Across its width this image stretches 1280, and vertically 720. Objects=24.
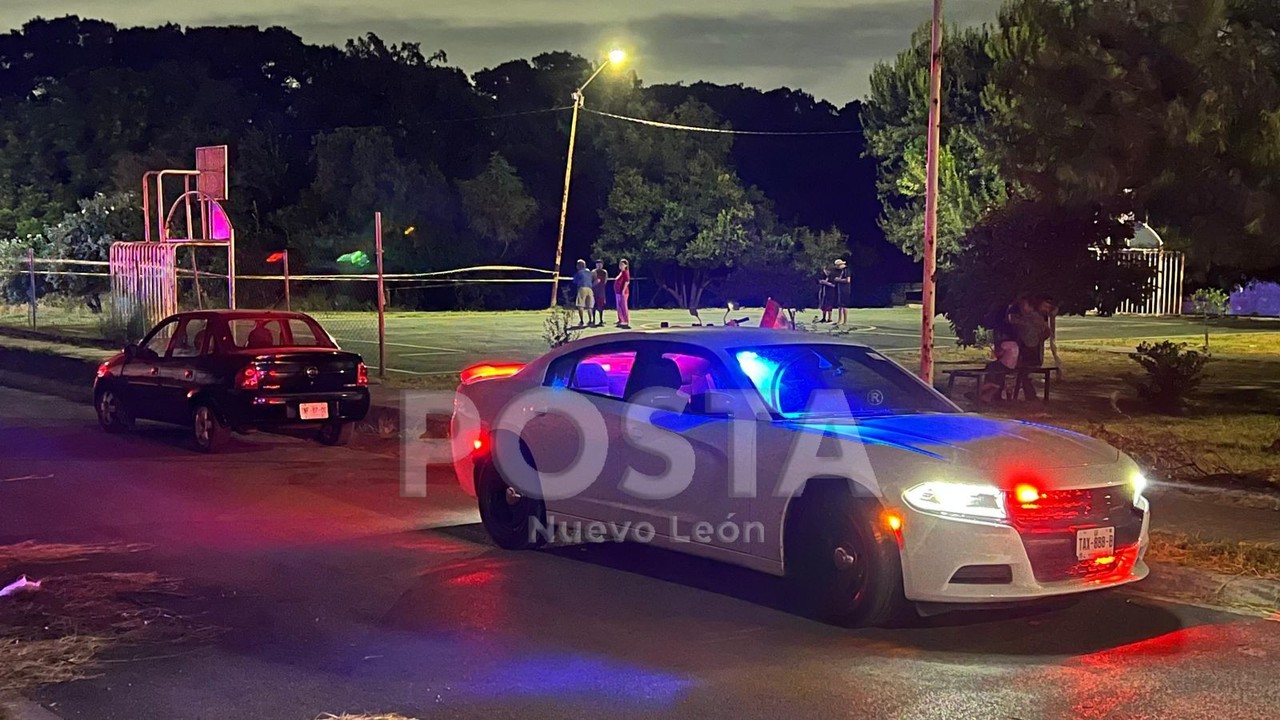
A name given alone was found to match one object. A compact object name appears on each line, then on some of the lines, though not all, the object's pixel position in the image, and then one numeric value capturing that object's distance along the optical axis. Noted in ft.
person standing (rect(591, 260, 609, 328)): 103.19
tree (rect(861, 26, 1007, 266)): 137.28
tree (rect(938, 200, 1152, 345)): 52.01
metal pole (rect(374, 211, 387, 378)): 60.80
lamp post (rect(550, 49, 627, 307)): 90.53
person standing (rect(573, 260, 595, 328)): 99.85
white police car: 21.84
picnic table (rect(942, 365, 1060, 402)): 51.85
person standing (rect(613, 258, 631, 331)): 101.09
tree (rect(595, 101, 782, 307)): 177.47
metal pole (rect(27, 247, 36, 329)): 97.39
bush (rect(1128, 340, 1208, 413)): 51.83
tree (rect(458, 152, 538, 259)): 177.47
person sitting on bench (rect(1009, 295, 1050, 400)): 52.70
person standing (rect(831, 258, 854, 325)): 102.42
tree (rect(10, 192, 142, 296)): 139.95
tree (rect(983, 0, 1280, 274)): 39.81
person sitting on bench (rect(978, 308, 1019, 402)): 51.90
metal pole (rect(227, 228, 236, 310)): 68.59
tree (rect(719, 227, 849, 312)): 165.78
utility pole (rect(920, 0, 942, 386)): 40.65
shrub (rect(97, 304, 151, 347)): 81.76
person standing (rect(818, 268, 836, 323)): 104.58
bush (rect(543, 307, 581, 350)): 66.44
